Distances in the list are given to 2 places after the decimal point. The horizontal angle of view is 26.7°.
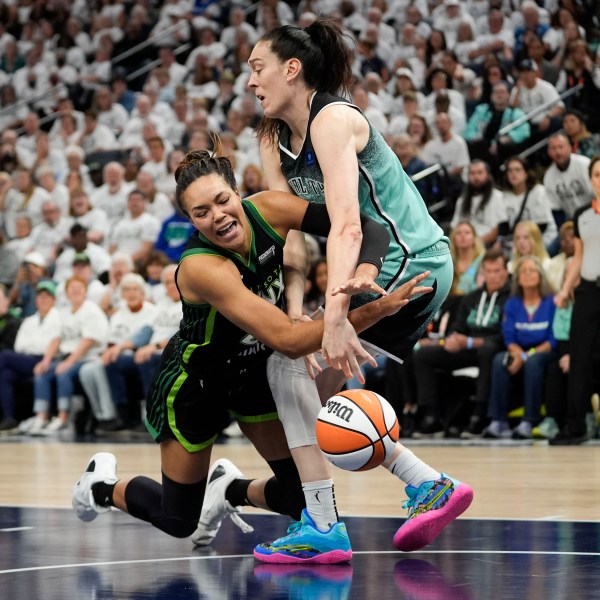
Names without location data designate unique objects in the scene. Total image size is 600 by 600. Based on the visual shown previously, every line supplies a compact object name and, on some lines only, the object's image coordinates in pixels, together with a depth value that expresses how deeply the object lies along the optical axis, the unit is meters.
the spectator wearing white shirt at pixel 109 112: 16.83
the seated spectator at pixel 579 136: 11.56
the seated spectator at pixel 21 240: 14.58
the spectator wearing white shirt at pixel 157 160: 14.41
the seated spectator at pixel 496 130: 12.34
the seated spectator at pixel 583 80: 12.17
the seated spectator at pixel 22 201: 14.98
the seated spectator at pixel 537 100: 12.38
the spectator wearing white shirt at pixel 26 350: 12.30
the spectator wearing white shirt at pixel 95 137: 16.28
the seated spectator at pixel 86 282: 12.62
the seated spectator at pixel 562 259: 10.16
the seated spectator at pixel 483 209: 11.30
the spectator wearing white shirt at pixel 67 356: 11.94
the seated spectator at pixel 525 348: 9.88
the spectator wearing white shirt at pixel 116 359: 11.80
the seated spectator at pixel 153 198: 13.68
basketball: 4.10
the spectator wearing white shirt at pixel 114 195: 14.28
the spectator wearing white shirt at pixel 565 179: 10.95
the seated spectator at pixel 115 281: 12.59
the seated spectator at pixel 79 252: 13.38
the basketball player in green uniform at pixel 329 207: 4.20
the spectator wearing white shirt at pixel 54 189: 14.91
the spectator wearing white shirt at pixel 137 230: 13.32
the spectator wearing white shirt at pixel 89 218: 14.00
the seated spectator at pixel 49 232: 14.36
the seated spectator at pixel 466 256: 10.66
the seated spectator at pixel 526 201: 11.10
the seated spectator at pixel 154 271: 12.28
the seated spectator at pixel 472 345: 10.23
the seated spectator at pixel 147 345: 11.51
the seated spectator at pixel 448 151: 12.28
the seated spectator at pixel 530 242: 10.33
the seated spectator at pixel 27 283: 13.33
